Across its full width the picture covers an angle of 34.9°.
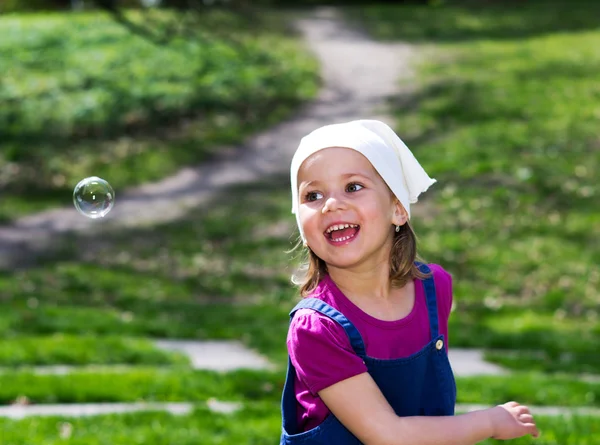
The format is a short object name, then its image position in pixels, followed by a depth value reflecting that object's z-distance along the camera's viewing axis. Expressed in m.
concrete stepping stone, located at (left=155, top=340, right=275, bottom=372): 6.55
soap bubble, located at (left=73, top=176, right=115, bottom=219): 4.13
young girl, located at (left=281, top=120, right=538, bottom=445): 2.41
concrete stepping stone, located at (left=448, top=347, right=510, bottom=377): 6.43
